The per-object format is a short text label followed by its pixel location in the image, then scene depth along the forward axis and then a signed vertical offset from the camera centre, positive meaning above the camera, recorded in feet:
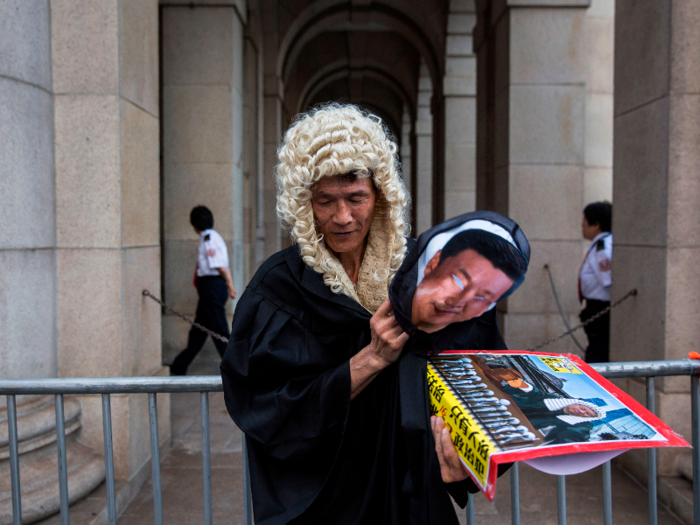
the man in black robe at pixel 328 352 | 5.03 -0.96
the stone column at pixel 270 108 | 41.11 +10.17
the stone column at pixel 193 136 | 24.75 +4.67
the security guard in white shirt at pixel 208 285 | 21.58 -1.60
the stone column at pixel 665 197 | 13.07 +1.12
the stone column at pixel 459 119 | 41.75 +9.22
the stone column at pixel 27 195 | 11.50 +0.99
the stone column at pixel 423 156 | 66.44 +10.48
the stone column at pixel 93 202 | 12.91 +0.91
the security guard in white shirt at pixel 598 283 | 17.52 -1.19
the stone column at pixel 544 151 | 24.50 +3.99
